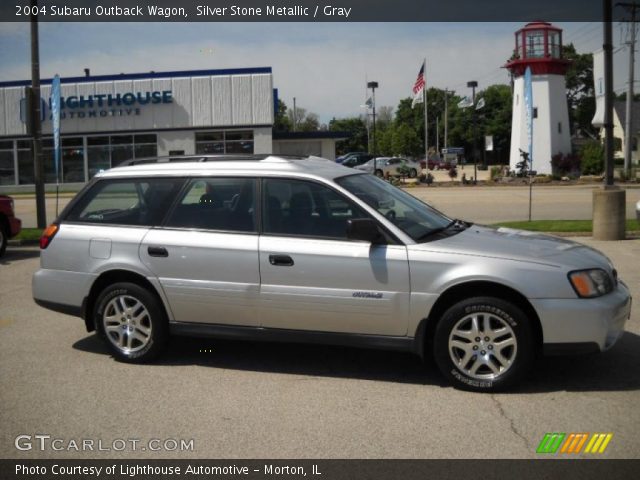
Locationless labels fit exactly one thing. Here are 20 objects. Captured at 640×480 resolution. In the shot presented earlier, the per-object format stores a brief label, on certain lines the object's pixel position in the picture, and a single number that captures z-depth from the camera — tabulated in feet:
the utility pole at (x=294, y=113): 275.32
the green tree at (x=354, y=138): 312.09
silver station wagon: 16.67
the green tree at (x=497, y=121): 280.94
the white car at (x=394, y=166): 146.10
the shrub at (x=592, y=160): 137.90
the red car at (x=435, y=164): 220.37
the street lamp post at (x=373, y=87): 136.60
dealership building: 126.21
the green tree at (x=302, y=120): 290.95
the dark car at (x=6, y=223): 39.83
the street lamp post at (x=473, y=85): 159.90
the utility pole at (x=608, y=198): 42.11
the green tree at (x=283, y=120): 271.30
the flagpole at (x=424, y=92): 116.45
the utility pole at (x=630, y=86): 141.08
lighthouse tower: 148.77
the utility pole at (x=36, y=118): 50.06
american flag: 115.49
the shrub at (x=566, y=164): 144.15
